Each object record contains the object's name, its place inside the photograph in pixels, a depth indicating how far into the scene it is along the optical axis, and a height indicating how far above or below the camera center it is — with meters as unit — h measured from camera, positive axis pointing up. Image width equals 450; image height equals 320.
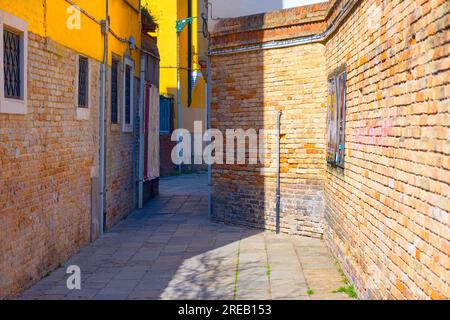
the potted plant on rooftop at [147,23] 15.98 +2.55
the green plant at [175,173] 24.14 -1.60
